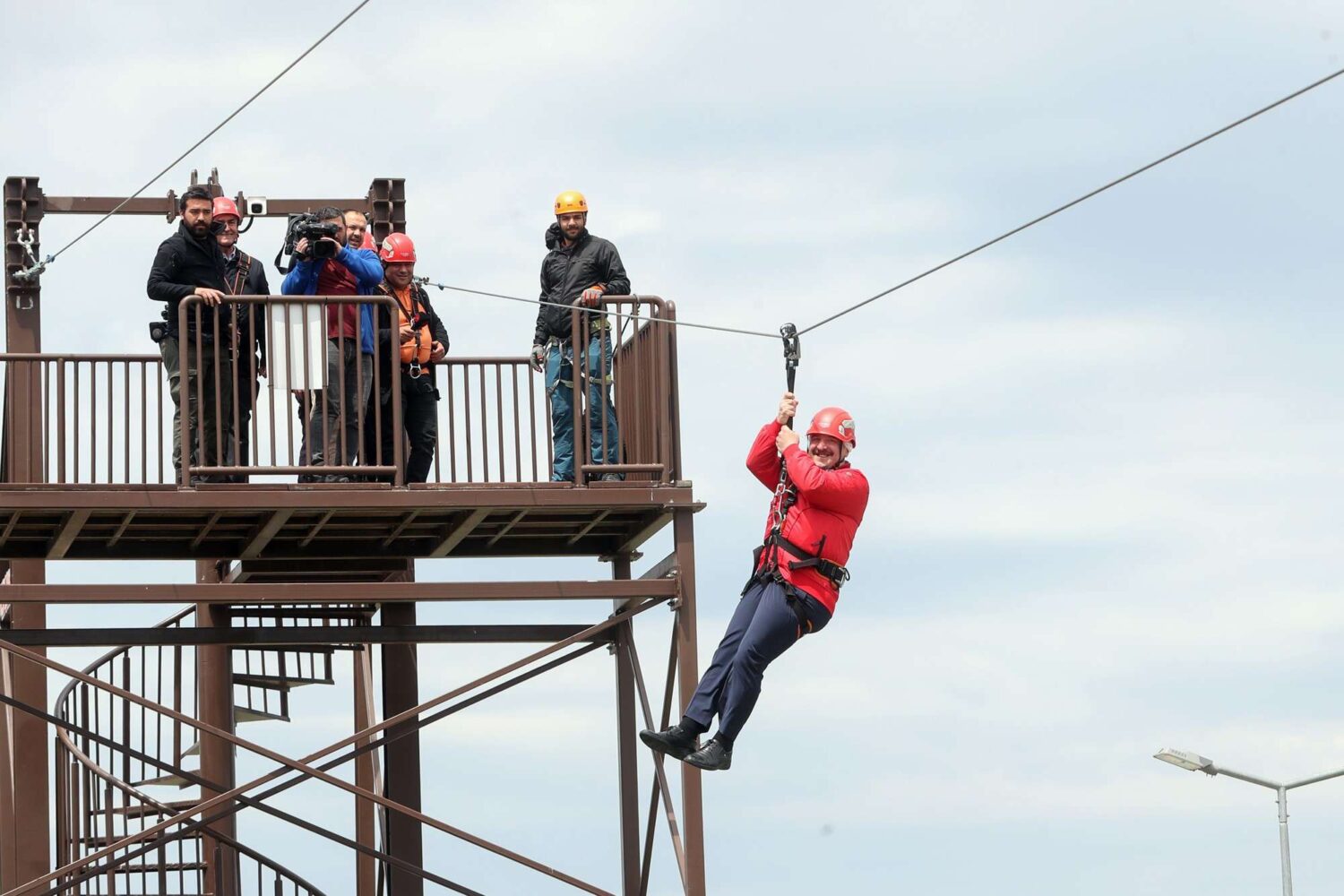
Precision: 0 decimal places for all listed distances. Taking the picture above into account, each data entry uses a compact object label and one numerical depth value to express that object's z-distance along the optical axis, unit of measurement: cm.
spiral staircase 2019
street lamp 3275
